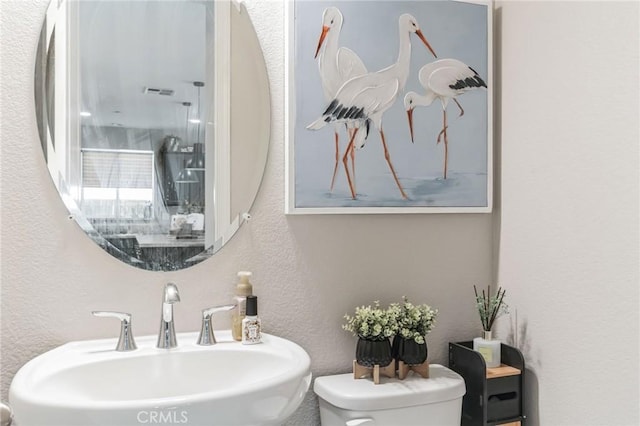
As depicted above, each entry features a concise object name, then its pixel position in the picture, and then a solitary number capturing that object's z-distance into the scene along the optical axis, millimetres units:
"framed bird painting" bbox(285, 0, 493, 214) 1588
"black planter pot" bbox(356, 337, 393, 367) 1509
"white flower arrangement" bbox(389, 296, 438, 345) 1533
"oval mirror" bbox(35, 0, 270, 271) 1394
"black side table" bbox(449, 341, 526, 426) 1589
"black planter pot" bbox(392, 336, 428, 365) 1539
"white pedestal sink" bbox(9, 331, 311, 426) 1029
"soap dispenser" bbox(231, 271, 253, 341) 1475
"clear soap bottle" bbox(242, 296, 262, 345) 1438
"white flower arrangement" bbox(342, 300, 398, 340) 1507
